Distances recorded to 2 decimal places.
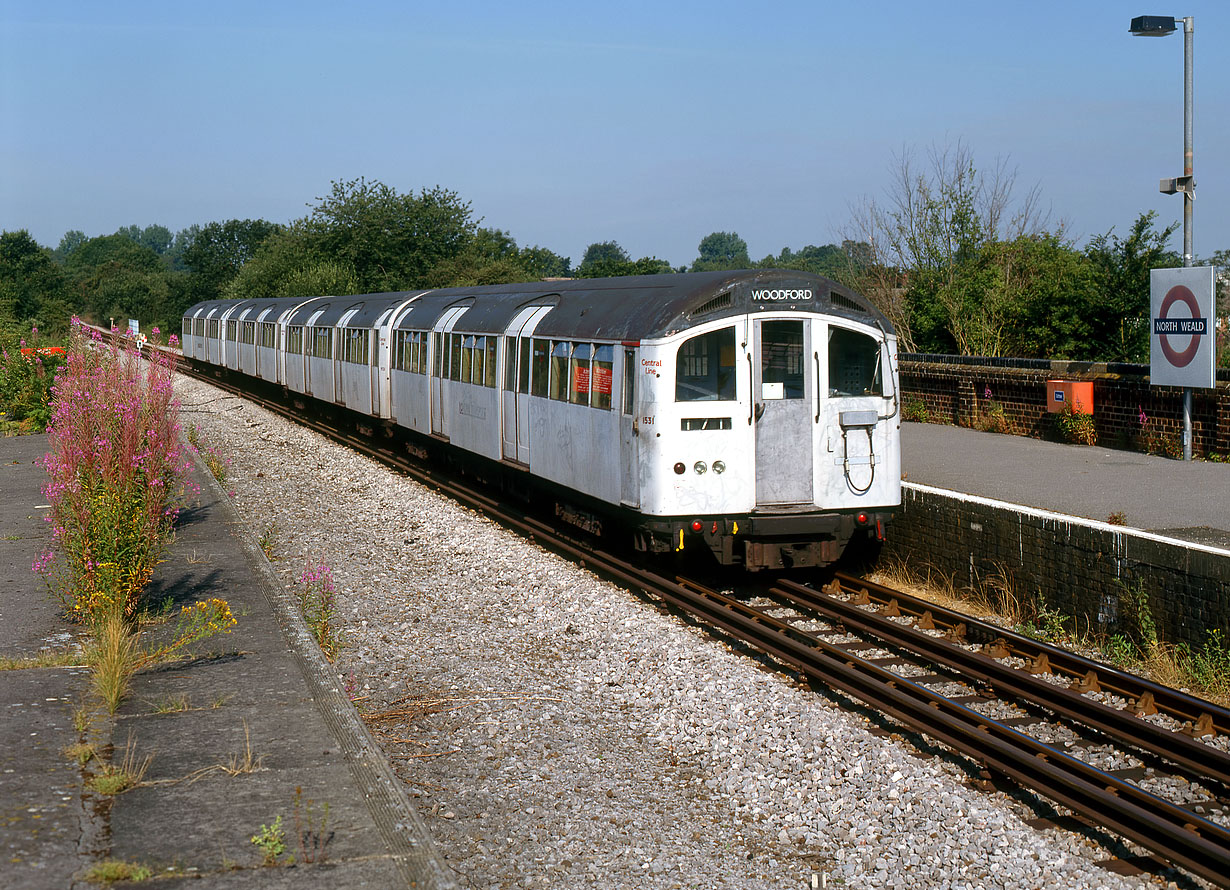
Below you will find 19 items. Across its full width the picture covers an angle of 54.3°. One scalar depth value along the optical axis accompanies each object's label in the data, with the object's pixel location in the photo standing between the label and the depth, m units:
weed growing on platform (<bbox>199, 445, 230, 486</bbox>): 18.30
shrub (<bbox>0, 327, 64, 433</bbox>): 23.06
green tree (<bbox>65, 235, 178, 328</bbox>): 91.44
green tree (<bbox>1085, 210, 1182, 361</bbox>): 18.94
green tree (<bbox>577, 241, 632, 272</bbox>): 182.12
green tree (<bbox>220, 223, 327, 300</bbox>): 58.02
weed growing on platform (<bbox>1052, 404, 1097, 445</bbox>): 16.38
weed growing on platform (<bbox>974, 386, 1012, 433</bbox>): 18.41
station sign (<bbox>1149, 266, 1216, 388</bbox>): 13.89
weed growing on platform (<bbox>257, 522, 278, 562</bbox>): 12.66
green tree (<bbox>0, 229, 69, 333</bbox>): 62.41
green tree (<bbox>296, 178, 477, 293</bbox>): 58.53
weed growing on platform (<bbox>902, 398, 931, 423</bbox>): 20.41
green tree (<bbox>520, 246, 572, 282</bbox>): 129.38
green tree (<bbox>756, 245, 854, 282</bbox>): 30.42
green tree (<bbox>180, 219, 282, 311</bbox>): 98.00
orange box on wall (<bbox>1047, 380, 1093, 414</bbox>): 16.25
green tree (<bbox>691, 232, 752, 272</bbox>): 150.90
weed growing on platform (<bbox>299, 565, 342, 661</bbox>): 9.07
